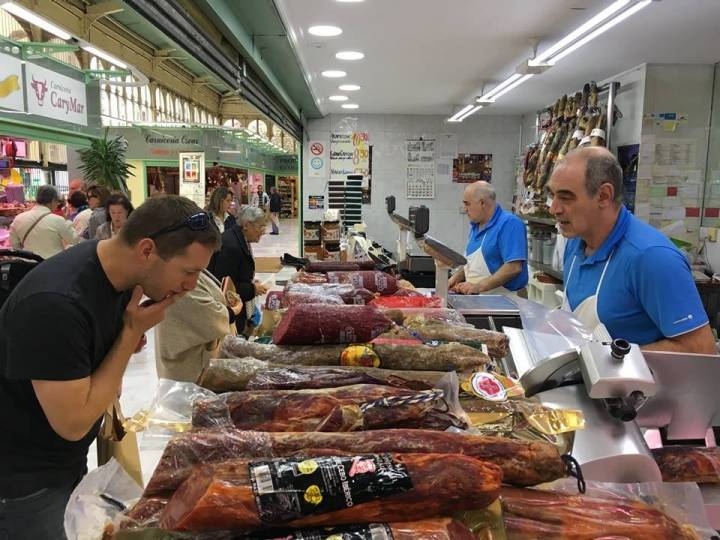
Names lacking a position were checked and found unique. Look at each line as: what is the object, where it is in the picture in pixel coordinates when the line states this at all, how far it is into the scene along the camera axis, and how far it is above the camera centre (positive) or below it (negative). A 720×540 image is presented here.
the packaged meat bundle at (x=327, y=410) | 1.21 -0.47
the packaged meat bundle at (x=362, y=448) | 1.03 -0.47
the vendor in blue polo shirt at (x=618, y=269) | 2.04 -0.28
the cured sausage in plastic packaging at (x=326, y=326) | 1.75 -0.41
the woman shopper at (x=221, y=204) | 5.62 -0.16
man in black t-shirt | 1.53 -0.41
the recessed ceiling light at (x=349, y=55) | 5.84 +1.37
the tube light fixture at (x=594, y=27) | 3.48 +1.12
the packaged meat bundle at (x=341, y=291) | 2.63 -0.47
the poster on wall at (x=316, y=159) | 10.69 +0.56
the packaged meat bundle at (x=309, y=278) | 3.25 -0.51
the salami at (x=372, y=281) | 3.04 -0.48
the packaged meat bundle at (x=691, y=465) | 1.40 -0.65
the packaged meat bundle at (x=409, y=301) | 2.68 -0.52
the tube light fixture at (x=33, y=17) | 4.21 +1.37
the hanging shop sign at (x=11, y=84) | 5.59 +0.99
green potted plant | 9.88 +0.39
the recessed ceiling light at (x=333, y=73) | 6.78 +1.38
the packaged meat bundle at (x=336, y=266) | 3.70 -0.50
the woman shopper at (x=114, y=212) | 5.82 -0.26
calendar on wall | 10.53 +0.51
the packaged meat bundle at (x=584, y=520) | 0.98 -0.56
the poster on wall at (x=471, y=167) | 10.59 +0.46
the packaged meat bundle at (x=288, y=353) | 1.72 -0.49
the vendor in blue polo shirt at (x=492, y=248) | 4.54 -0.45
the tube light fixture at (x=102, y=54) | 6.08 +1.44
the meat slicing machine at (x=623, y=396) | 1.15 -0.45
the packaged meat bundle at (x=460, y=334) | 1.85 -0.48
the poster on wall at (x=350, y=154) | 10.56 +0.65
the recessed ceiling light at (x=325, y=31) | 4.97 +1.38
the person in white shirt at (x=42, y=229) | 6.36 -0.49
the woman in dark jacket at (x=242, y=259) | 4.71 -0.58
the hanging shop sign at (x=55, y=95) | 6.15 +1.04
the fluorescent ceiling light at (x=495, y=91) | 5.94 +1.17
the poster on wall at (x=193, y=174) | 12.41 +0.29
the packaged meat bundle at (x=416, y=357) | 1.66 -0.48
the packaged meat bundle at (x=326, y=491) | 0.85 -0.45
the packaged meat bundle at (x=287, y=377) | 1.46 -0.48
